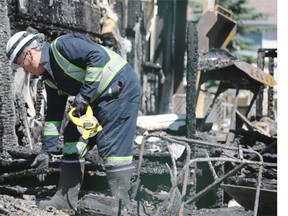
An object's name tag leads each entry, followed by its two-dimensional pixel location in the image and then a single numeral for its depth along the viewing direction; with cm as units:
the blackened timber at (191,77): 1186
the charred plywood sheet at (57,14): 1251
